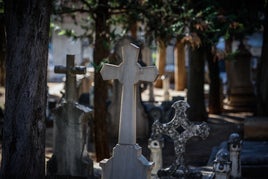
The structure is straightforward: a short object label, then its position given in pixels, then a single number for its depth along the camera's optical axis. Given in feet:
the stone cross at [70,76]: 27.61
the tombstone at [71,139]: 27.43
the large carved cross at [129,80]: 21.30
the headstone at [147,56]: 96.14
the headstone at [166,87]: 75.05
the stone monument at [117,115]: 50.52
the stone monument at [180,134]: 25.38
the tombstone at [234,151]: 26.81
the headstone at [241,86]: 64.95
